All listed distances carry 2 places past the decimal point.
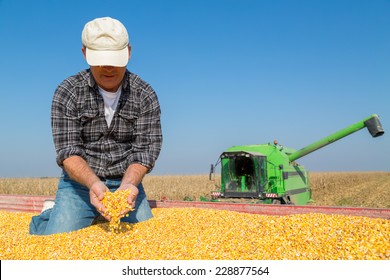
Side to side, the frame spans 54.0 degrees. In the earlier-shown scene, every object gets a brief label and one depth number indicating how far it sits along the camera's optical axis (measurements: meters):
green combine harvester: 10.51
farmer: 3.38
